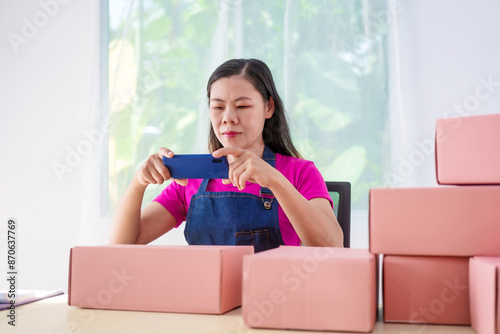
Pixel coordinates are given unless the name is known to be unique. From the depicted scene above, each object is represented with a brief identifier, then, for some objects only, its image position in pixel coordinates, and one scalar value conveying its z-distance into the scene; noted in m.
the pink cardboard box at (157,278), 0.71
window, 2.35
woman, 1.16
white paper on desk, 0.82
